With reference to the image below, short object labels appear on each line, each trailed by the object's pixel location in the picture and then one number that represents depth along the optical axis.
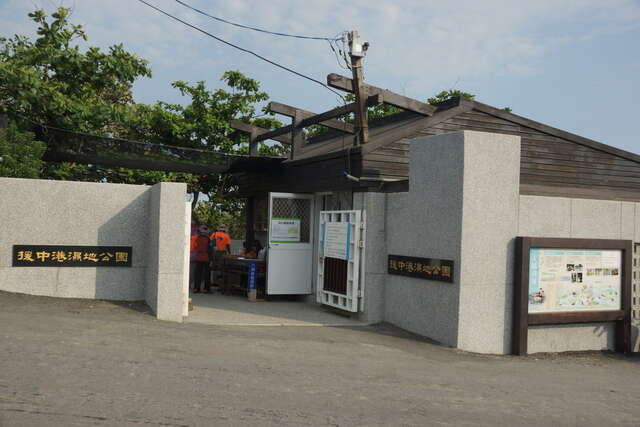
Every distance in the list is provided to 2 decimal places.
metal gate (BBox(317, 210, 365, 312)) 11.01
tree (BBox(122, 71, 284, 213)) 21.00
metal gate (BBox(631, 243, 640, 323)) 10.38
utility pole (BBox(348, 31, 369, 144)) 11.97
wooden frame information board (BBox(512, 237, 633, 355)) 9.27
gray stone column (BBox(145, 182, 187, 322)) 9.70
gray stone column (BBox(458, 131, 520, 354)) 9.10
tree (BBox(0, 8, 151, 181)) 14.06
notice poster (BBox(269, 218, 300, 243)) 13.38
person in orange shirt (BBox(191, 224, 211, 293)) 14.45
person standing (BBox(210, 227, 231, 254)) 15.57
